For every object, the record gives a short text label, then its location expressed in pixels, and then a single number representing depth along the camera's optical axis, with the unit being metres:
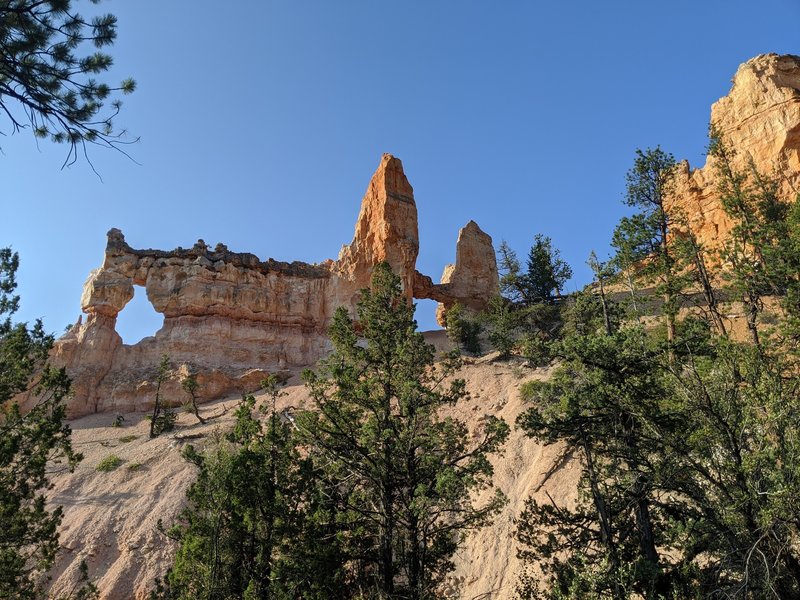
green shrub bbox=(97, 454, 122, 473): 31.81
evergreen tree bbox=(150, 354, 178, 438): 36.56
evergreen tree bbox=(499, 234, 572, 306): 44.84
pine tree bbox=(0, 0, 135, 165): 8.55
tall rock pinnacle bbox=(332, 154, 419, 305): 47.94
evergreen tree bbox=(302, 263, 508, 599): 12.86
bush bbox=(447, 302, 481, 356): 41.75
